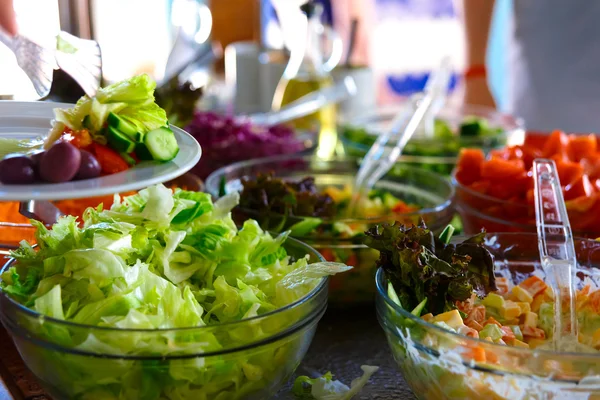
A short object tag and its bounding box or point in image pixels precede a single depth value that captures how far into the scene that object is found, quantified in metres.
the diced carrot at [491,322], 0.99
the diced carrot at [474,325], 0.97
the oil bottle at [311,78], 2.33
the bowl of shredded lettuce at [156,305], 0.83
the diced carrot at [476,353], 0.82
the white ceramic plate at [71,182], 0.78
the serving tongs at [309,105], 2.17
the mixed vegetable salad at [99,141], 0.84
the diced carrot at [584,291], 1.08
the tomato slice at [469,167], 1.54
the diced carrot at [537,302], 1.08
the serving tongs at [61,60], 1.01
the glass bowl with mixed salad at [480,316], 0.80
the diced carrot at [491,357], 0.81
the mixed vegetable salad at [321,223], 1.25
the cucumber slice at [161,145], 0.92
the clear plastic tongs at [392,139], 1.58
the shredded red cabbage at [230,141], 1.83
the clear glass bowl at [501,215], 1.31
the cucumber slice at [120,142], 0.93
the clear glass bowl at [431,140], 2.00
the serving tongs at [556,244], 1.00
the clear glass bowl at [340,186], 1.25
